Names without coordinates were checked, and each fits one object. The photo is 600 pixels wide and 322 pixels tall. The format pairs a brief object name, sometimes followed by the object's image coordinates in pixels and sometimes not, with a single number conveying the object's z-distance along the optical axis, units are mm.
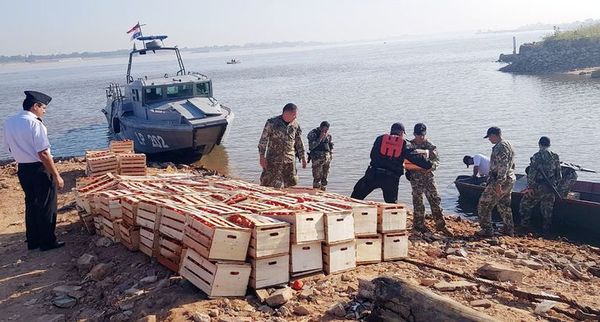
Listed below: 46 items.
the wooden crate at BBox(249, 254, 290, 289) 5547
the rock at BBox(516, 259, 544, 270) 7621
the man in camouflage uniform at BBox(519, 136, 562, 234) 10383
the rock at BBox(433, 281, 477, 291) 5859
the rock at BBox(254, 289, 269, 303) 5457
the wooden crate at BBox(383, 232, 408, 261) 6762
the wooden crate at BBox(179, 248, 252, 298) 5402
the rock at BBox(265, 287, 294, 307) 5398
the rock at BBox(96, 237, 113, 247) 7423
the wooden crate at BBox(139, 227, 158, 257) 6502
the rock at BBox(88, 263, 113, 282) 6516
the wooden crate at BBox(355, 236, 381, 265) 6465
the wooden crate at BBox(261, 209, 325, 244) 5688
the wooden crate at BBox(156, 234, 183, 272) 6070
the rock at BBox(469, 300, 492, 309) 5465
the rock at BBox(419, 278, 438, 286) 5998
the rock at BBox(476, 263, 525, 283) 6508
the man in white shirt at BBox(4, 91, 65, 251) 7020
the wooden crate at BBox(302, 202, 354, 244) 5879
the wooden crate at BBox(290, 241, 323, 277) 5797
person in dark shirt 8922
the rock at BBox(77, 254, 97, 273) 6852
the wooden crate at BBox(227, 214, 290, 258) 5457
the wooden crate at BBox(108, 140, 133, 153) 12727
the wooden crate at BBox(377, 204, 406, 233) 6688
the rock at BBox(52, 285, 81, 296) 6180
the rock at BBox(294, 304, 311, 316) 5309
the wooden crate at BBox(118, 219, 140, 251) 6914
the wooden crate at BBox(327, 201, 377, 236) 6392
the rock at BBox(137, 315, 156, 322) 5039
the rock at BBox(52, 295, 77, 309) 5933
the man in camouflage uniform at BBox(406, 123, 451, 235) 9125
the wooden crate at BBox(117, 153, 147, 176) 11352
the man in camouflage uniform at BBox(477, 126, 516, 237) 9078
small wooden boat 10586
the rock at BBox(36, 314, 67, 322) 5609
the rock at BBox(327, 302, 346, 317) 5270
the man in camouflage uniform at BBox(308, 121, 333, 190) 10914
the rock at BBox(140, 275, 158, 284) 6059
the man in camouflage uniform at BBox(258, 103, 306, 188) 9305
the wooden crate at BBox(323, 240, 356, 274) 6008
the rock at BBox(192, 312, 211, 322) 5020
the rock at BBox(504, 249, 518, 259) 8258
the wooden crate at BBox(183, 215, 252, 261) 5320
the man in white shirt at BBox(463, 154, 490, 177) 12641
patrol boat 16719
